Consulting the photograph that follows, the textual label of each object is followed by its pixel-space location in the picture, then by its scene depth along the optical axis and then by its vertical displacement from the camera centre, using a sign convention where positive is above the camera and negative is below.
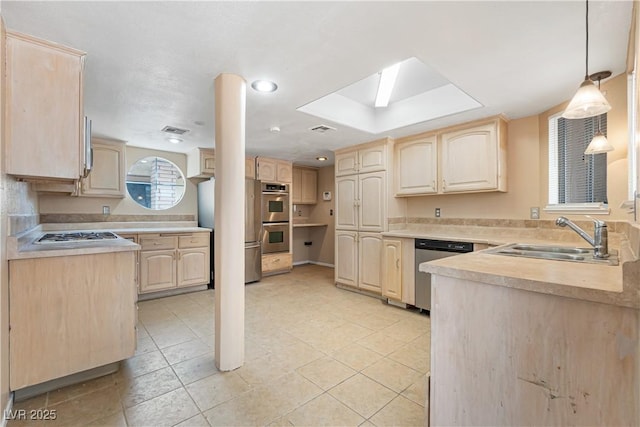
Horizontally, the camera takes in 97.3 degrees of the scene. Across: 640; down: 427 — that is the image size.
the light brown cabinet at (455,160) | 2.97 +0.63
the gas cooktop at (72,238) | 2.27 -0.21
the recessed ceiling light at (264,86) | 2.19 +1.03
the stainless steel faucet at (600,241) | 1.56 -0.15
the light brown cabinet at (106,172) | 3.78 +0.59
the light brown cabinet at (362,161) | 3.83 +0.78
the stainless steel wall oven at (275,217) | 4.91 -0.04
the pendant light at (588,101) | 1.40 +0.57
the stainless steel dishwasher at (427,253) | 2.95 -0.43
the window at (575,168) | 2.40 +0.42
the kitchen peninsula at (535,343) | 0.89 -0.47
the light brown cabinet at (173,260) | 3.68 -0.63
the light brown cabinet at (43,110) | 1.63 +0.64
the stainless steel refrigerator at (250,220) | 4.45 -0.09
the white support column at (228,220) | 2.04 -0.04
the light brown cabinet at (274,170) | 4.95 +0.81
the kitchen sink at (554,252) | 1.50 -0.25
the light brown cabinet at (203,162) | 4.33 +0.82
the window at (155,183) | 4.34 +0.51
